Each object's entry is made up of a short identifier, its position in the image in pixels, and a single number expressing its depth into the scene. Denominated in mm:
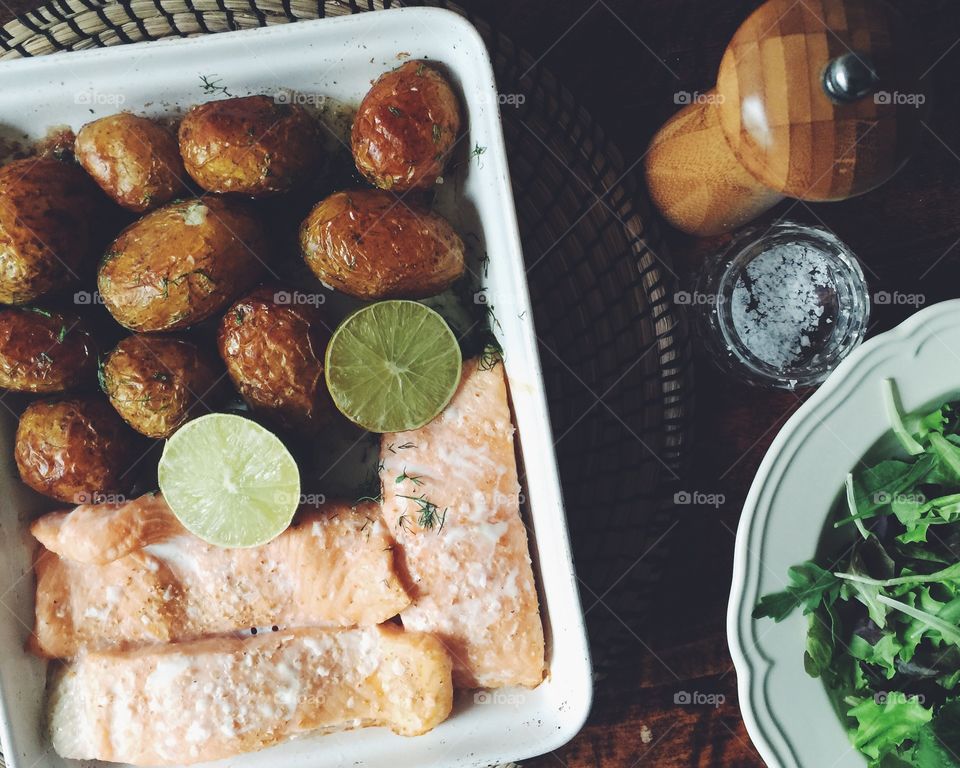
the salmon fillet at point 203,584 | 351
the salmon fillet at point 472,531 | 342
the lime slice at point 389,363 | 331
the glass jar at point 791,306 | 363
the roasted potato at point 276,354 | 328
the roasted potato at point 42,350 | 325
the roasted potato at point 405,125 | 316
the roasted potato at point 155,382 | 327
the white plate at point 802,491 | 326
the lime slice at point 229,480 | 332
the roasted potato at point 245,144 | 318
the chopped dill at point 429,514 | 343
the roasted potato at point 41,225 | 313
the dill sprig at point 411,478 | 344
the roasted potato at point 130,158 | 324
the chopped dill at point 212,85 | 331
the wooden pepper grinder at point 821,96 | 281
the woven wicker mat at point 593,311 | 358
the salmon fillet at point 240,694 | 340
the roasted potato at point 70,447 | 332
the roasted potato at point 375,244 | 322
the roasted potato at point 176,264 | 319
